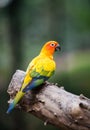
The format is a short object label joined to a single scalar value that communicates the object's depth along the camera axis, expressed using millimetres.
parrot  11414
